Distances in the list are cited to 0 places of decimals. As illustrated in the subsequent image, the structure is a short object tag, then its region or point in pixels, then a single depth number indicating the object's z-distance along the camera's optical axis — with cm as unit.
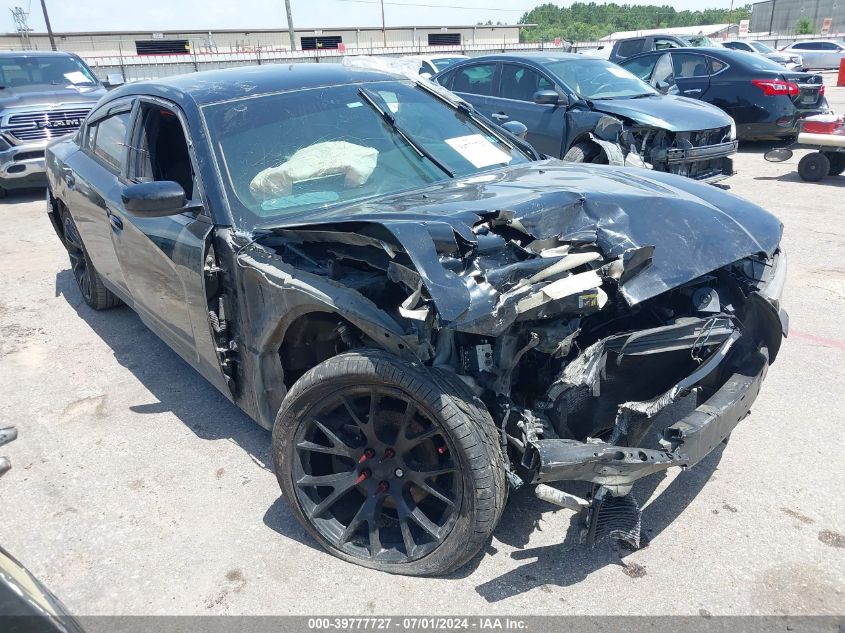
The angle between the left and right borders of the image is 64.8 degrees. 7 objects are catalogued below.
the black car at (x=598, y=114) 779
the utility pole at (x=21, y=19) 4667
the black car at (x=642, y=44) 1466
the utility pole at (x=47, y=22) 3894
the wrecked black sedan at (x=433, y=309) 228
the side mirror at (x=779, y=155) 890
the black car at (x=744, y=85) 1088
